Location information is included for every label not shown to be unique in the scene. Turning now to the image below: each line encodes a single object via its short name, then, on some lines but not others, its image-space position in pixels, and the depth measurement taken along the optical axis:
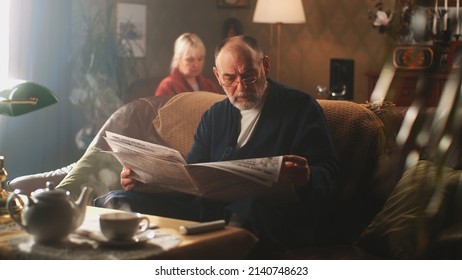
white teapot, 2.67
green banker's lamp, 3.09
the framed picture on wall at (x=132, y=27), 4.01
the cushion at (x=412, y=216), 2.96
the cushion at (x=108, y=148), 3.38
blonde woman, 3.55
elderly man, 3.03
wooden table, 2.64
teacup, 2.66
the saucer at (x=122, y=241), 2.67
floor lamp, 3.59
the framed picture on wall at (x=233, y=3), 3.75
